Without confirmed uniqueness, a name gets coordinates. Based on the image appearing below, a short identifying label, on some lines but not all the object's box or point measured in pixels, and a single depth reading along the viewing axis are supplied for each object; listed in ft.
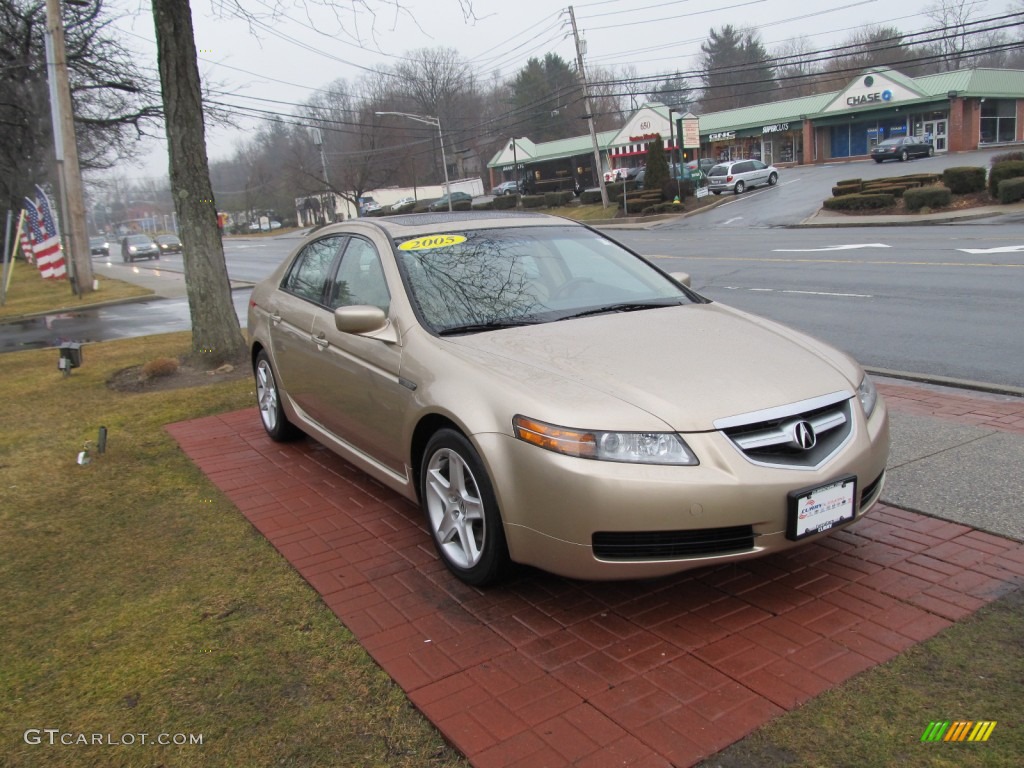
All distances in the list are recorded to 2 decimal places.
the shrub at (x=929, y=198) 87.81
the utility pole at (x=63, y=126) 64.49
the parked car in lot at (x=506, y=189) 235.61
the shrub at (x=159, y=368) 29.81
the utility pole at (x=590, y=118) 134.95
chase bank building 170.09
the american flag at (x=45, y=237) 79.92
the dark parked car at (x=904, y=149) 159.74
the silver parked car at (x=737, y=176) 145.48
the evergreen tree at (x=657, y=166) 139.23
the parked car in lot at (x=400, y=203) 239.50
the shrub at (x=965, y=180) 89.15
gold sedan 10.57
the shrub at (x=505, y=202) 185.94
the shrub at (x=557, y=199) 170.50
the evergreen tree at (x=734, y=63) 274.16
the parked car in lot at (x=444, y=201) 197.88
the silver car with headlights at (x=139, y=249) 159.22
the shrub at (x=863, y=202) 93.97
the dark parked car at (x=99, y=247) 204.31
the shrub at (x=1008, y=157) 92.95
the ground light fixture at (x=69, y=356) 30.89
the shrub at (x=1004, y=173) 86.43
